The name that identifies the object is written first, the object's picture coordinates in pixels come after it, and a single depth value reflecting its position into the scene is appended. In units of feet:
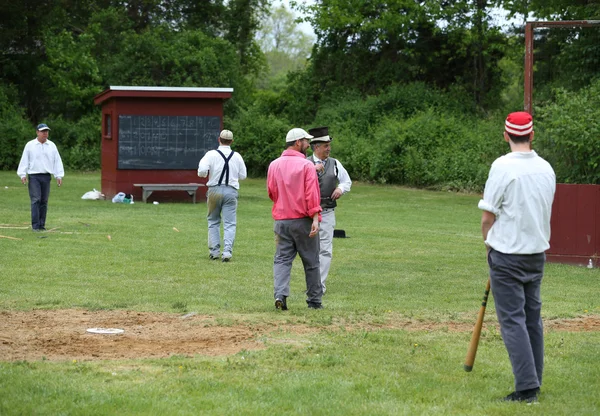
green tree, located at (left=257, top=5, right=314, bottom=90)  339.77
